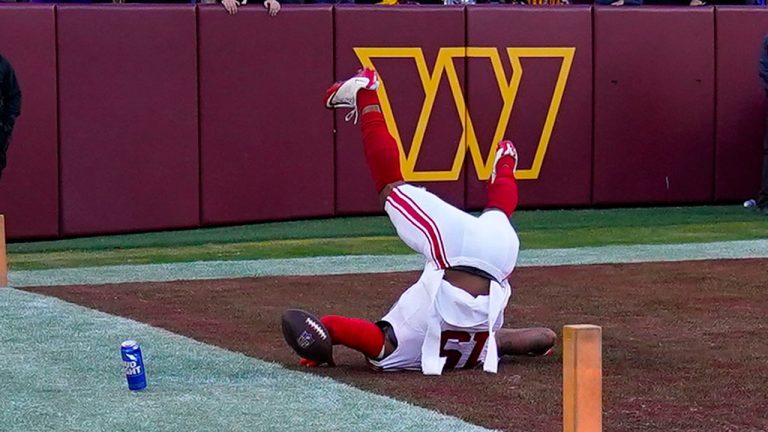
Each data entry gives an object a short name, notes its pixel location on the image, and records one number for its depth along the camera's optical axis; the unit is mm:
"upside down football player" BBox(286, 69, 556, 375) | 6715
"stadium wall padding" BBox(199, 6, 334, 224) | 14125
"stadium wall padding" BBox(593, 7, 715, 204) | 15719
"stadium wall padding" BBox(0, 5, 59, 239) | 13180
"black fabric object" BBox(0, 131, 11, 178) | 11938
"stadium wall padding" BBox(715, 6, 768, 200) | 15969
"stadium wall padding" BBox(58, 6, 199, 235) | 13477
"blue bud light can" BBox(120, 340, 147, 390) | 6352
